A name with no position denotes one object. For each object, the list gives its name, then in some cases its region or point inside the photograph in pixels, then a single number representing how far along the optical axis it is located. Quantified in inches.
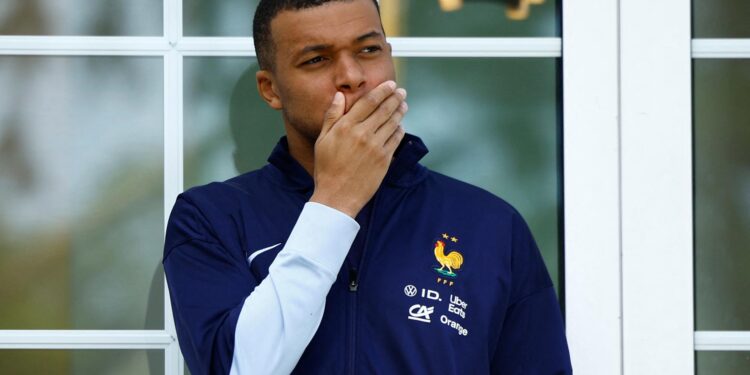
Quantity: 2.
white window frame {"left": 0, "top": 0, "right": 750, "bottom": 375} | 242.1
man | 215.3
